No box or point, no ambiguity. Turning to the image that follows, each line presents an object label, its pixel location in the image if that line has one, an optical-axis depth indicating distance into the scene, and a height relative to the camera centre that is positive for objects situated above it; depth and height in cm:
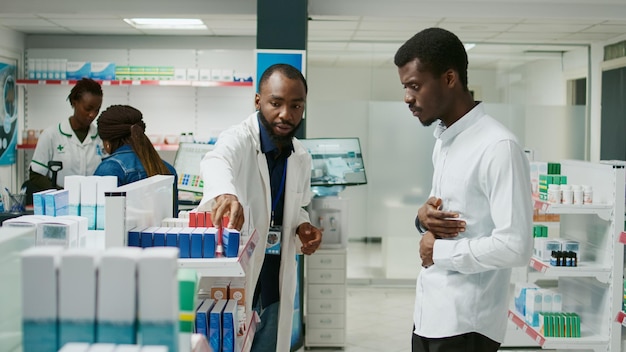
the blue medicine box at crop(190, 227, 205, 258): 175 -21
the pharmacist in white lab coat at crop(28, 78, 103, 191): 506 +14
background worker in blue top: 291 +9
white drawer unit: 499 -100
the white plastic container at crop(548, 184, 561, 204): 399 -12
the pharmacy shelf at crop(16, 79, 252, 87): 711 +94
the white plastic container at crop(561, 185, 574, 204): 397 -13
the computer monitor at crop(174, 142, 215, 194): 496 +3
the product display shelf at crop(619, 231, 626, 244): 382 -37
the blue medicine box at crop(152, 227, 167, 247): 176 -20
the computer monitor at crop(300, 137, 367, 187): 520 +7
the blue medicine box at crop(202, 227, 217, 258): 175 -21
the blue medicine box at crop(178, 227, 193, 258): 175 -21
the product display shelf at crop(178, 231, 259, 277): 171 -26
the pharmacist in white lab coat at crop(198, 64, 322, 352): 247 -7
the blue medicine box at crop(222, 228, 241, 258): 174 -20
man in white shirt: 179 -11
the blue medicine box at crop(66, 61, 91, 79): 719 +108
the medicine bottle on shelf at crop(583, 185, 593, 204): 397 -13
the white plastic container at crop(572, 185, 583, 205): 396 -13
